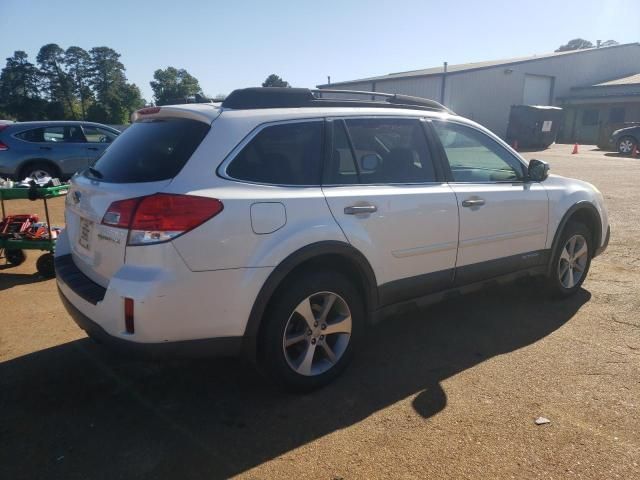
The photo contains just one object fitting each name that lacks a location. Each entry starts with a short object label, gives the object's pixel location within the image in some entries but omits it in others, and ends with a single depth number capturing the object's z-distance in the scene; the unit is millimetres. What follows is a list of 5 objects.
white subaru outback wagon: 2523
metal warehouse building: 32844
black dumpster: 26578
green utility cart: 5156
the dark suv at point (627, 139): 22016
